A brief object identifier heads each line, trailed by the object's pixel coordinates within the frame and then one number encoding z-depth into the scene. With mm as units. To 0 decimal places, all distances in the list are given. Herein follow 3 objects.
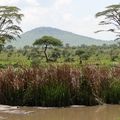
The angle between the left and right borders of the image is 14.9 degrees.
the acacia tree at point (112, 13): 53559
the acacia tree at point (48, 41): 58000
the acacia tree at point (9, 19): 50000
